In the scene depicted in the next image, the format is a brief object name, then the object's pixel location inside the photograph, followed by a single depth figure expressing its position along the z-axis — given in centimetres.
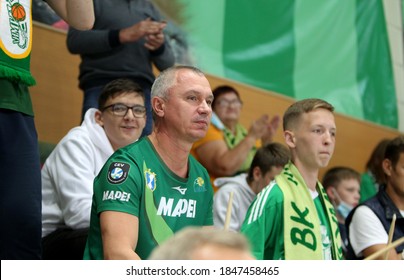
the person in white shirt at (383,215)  329
